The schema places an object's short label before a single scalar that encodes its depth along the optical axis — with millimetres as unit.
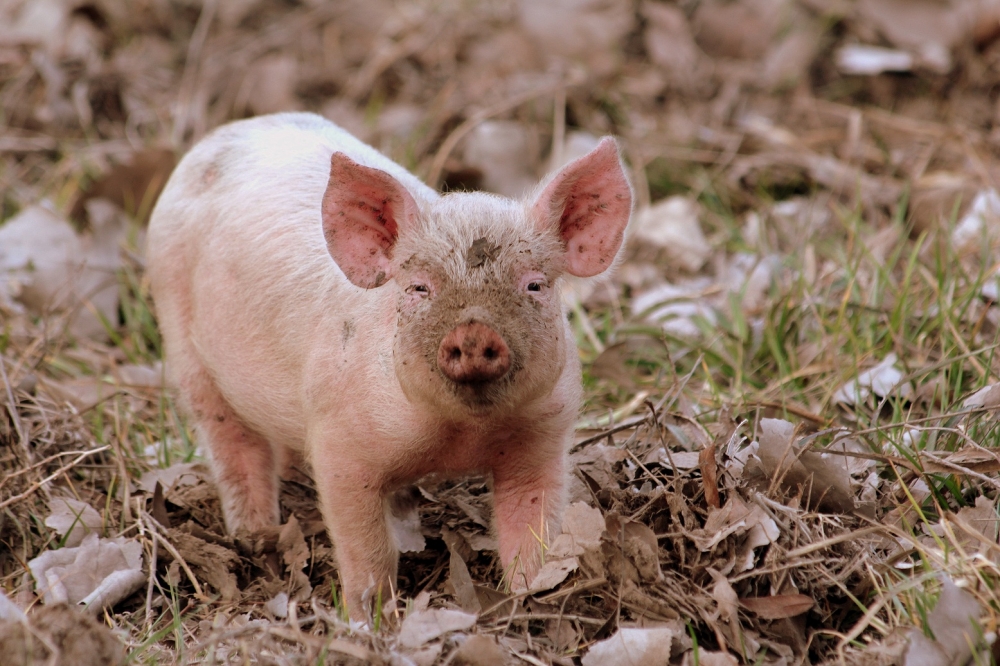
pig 6344
